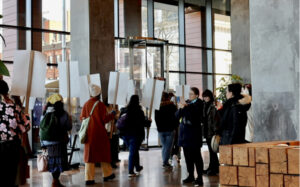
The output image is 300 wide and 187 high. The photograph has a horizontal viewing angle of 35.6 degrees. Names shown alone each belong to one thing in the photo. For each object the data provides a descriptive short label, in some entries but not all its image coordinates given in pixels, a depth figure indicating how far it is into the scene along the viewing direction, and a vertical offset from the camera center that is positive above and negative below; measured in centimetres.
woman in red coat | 767 -67
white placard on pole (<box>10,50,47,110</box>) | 609 +30
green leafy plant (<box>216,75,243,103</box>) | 1380 +11
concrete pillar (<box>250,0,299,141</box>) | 484 +27
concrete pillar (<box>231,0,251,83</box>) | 1645 +197
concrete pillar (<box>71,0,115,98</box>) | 1023 +130
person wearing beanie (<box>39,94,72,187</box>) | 715 -58
